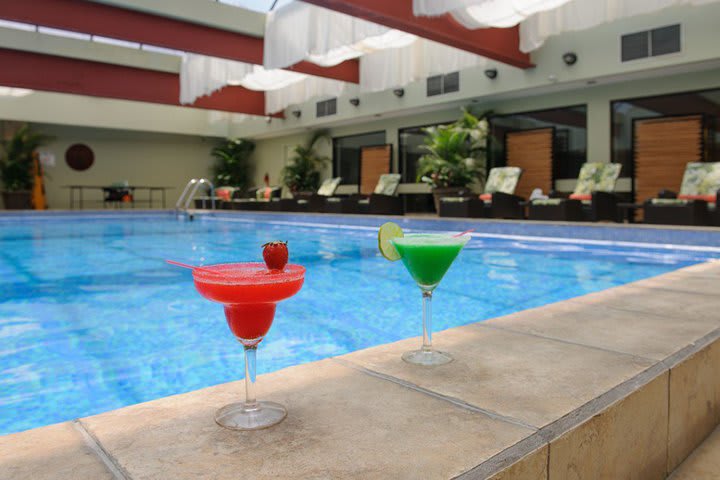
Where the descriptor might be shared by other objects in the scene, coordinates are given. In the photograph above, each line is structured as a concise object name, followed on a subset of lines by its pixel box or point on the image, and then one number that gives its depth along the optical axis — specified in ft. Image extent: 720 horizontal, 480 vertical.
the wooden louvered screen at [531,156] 37.78
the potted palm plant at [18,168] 51.11
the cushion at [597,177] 30.56
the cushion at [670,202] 23.84
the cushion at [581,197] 30.25
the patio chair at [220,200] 55.56
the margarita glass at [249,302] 2.83
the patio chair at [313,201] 44.32
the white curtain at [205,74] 35.14
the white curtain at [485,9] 20.47
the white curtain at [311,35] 25.76
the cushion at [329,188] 47.03
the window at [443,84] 38.33
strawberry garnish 2.91
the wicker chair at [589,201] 28.32
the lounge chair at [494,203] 31.89
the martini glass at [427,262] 4.00
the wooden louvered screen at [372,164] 48.91
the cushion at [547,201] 28.37
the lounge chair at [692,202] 23.68
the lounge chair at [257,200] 49.81
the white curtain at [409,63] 30.07
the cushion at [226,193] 56.18
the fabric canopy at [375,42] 21.70
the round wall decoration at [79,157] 59.00
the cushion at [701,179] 26.11
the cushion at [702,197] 24.59
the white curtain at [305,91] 37.68
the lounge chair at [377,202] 39.19
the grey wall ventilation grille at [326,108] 48.21
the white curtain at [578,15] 21.45
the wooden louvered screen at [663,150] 31.73
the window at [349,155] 51.37
